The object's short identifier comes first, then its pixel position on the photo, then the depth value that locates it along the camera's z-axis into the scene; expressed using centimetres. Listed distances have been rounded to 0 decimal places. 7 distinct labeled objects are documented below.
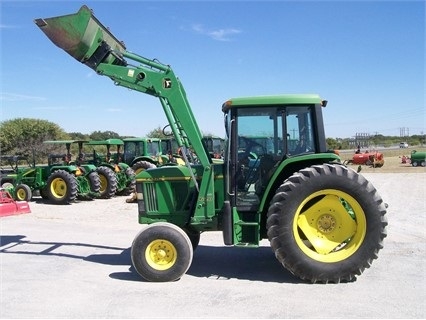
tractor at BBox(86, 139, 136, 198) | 1536
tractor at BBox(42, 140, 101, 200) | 1473
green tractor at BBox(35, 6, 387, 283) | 543
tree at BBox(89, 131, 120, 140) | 5550
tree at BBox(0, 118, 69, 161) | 4070
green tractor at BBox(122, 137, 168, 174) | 1767
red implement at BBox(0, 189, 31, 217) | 860
